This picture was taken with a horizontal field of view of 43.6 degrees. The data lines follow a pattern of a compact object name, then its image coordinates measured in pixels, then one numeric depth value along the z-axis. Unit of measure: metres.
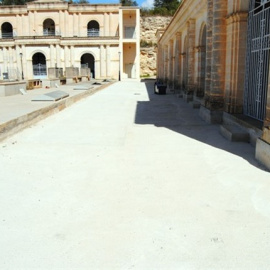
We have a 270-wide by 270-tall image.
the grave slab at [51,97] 13.42
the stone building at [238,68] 7.40
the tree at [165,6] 56.00
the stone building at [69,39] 42.16
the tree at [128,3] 66.00
